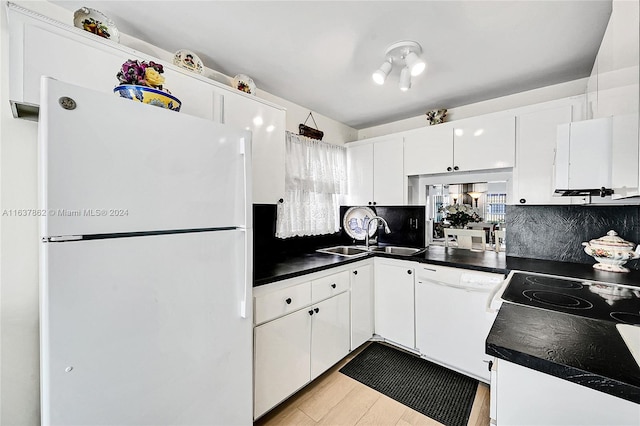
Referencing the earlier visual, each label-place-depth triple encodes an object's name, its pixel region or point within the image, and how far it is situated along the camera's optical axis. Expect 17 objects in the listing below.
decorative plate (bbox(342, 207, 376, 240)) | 3.14
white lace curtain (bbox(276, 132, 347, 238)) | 2.54
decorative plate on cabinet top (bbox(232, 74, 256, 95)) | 1.92
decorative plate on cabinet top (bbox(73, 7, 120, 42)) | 1.28
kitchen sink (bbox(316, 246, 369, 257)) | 2.84
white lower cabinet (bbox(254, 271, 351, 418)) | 1.58
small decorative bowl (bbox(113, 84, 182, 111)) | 1.10
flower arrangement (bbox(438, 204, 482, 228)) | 2.64
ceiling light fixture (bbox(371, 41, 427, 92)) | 1.65
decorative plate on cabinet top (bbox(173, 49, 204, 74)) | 1.65
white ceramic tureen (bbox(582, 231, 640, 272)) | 1.61
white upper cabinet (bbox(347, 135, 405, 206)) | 2.74
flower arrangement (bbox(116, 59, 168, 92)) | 1.12
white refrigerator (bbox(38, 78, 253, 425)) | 0.84
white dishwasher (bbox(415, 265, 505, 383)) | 1.95
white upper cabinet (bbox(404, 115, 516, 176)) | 2.15
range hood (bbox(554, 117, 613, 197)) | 1.18
